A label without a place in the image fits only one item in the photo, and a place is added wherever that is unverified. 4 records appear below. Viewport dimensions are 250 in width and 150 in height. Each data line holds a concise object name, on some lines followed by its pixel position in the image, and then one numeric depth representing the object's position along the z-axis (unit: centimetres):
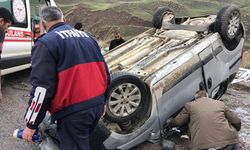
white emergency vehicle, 368
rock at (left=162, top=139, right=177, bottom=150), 269
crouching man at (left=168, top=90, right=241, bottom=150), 242
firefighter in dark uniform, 165
